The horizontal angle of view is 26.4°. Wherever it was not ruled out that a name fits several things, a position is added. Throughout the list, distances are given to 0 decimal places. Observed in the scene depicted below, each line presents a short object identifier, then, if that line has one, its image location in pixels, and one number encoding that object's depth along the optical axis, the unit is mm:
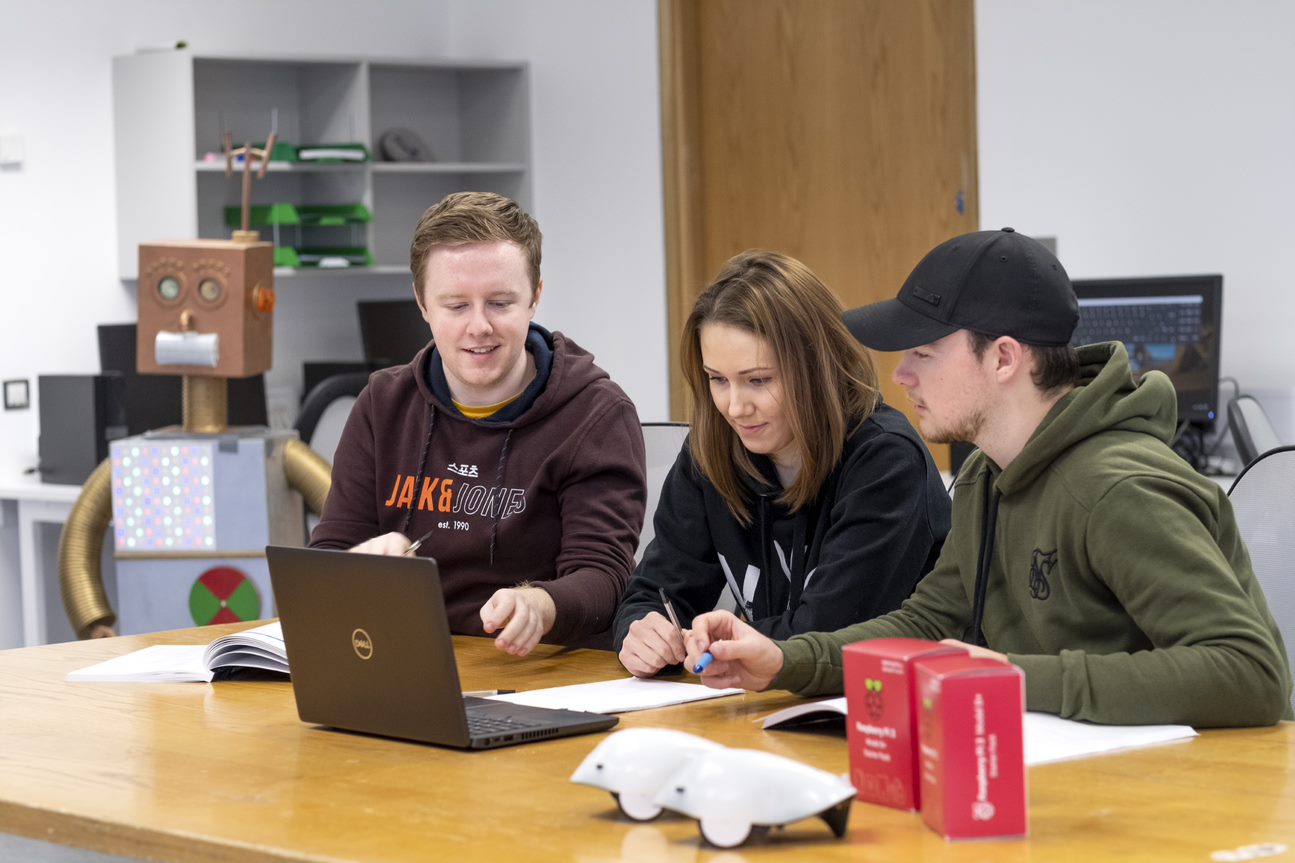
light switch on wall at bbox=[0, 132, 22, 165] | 6956
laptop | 3110
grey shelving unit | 7208
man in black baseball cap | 3108
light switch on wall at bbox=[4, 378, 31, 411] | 6939
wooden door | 6568
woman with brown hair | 3605
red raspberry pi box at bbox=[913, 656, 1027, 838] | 2756
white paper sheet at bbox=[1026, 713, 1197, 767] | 3021
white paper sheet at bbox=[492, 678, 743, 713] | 3334
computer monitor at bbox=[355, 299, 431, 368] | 7800
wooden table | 2789
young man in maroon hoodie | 3942
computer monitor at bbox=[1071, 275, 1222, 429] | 5581
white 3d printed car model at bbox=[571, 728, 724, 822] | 2832
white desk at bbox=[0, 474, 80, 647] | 6284
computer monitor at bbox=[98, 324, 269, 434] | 6665
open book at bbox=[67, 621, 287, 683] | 3576
